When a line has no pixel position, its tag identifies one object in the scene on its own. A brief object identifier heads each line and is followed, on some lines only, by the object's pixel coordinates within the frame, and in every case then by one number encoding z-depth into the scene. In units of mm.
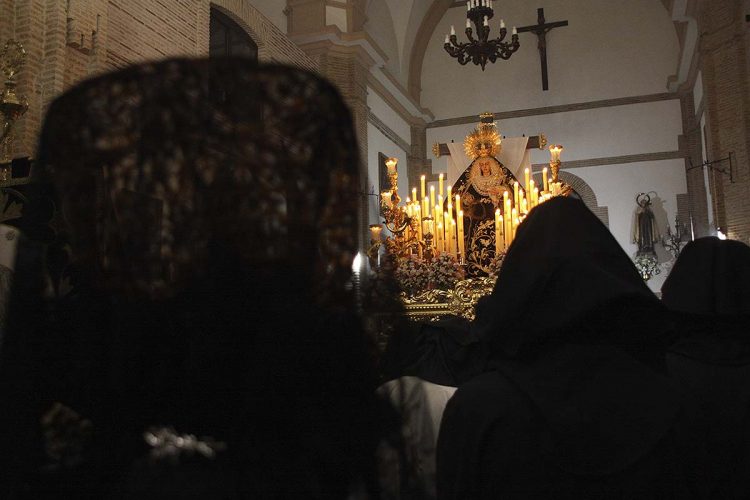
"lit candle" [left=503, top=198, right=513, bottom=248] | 7488
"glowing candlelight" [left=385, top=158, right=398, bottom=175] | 7735
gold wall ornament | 4371
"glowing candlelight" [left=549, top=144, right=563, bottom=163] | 8148
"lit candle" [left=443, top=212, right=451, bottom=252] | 7707
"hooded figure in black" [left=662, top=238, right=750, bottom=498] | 2000
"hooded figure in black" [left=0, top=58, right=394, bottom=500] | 891
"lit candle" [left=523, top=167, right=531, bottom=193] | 7772
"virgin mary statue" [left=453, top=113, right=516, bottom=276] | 8906
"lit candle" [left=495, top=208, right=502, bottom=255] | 7637
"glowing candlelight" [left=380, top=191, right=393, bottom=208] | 7359
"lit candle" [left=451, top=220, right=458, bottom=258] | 7708
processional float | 6496
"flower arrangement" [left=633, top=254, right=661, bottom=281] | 15336
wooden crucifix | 16588
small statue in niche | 15703
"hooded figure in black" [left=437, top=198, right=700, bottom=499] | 1450
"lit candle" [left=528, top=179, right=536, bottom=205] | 7664
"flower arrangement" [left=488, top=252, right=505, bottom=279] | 6826
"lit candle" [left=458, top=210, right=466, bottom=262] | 7727
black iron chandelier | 12773
